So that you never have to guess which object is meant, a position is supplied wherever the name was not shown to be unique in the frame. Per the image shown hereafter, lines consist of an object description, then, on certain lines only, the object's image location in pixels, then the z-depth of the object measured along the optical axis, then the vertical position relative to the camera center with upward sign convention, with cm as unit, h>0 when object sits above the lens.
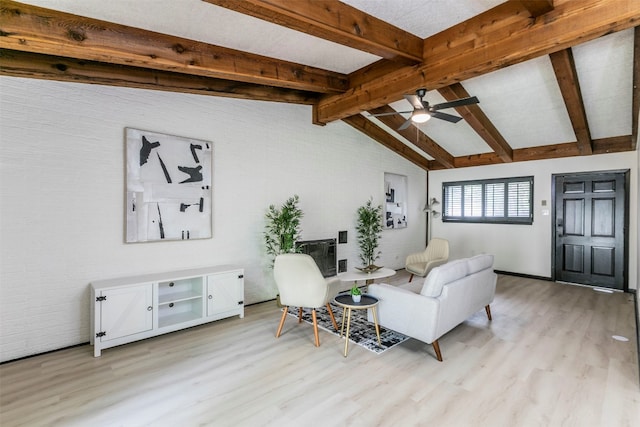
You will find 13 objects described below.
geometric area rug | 328 -141
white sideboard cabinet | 303 -104
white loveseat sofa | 291 -91
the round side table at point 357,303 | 309 -96
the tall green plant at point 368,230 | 612 -38
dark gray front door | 542 -27
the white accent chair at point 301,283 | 330 -80
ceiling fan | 342 +124
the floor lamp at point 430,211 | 763 +4
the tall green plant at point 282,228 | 463 -26
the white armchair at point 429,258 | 550 -88
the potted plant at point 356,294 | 323 -87
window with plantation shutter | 650 +29
